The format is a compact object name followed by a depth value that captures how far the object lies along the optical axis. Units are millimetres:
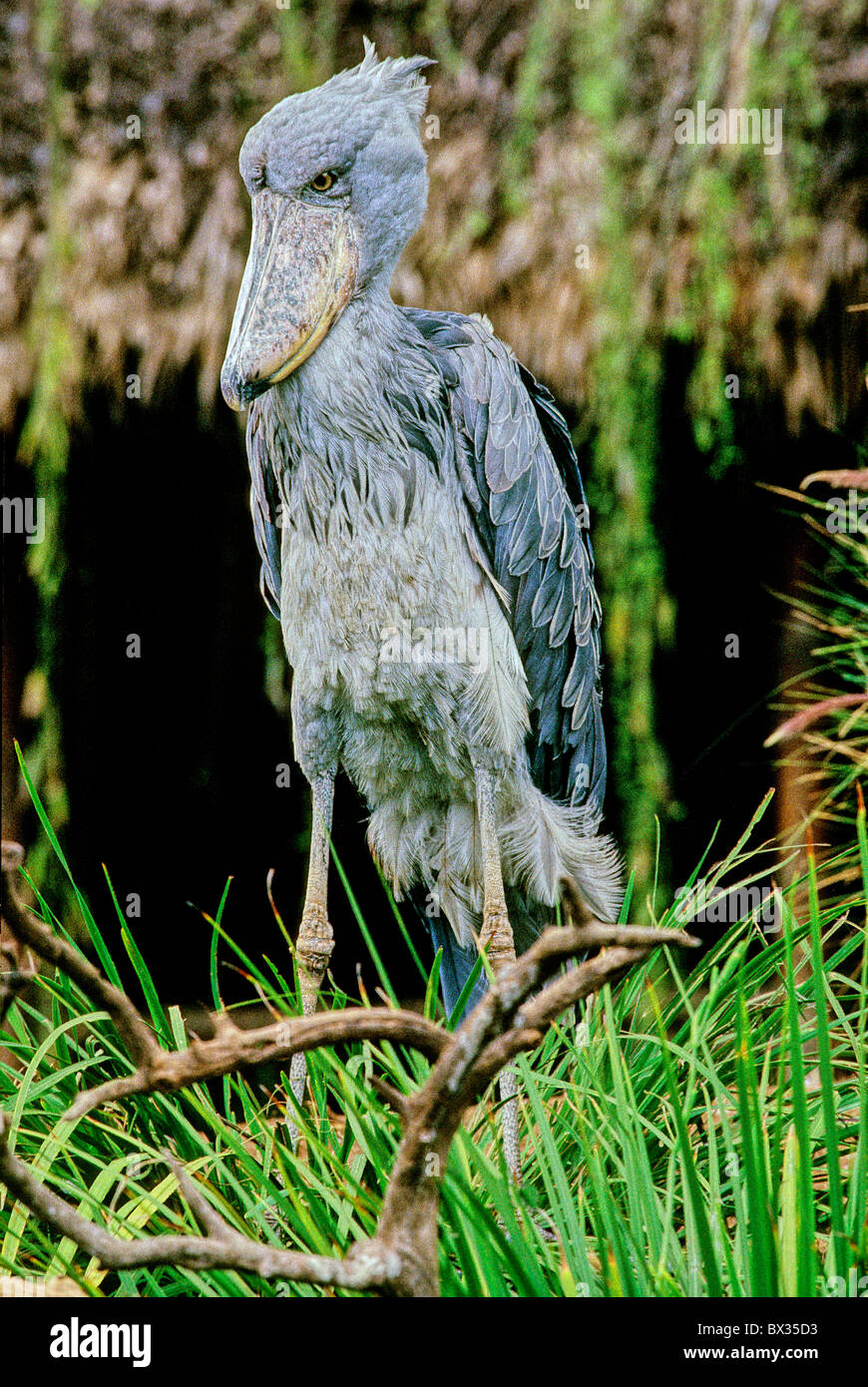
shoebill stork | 4898
